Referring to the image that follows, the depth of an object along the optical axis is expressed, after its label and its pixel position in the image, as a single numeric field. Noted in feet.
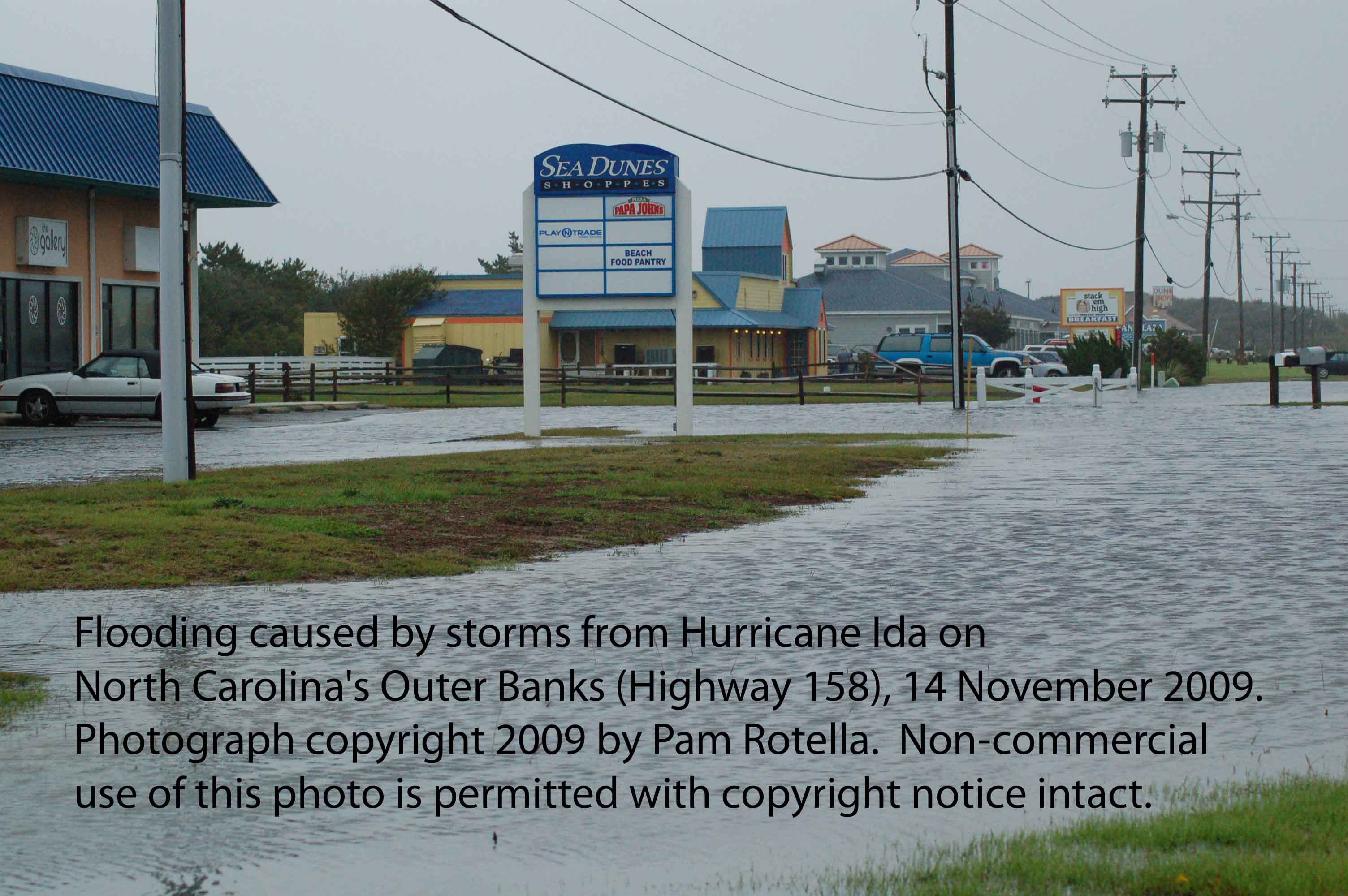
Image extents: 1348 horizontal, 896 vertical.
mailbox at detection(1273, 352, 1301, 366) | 290.76
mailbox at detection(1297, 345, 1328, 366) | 241.96
